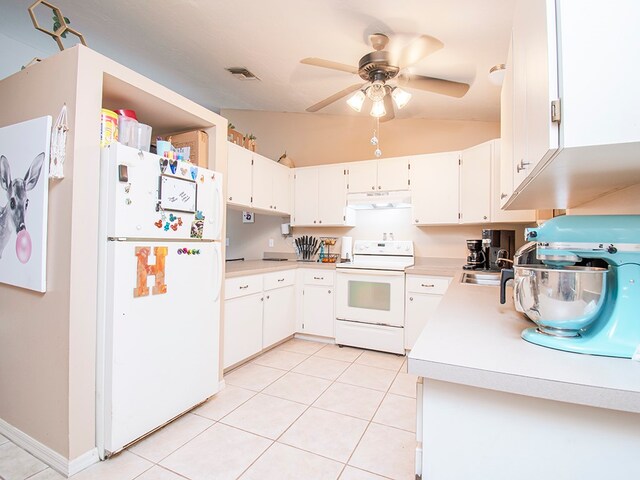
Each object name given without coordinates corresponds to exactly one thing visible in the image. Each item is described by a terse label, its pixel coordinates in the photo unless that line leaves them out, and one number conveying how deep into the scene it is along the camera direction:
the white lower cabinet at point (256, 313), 2.57
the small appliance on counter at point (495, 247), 2.77
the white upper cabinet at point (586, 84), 0.65
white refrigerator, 1.56
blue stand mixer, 0.77
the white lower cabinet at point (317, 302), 3.38
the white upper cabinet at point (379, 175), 3.35
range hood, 3.35
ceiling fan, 1.88
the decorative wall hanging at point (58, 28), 1.62
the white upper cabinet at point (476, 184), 2.95
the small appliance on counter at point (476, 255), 2.88
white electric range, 3.07
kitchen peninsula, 0.64
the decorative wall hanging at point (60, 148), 1.51
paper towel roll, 3.75
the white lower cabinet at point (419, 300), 2.93
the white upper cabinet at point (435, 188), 3.15
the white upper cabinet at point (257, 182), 2.97
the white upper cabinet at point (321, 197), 3.64
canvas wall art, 1.56
